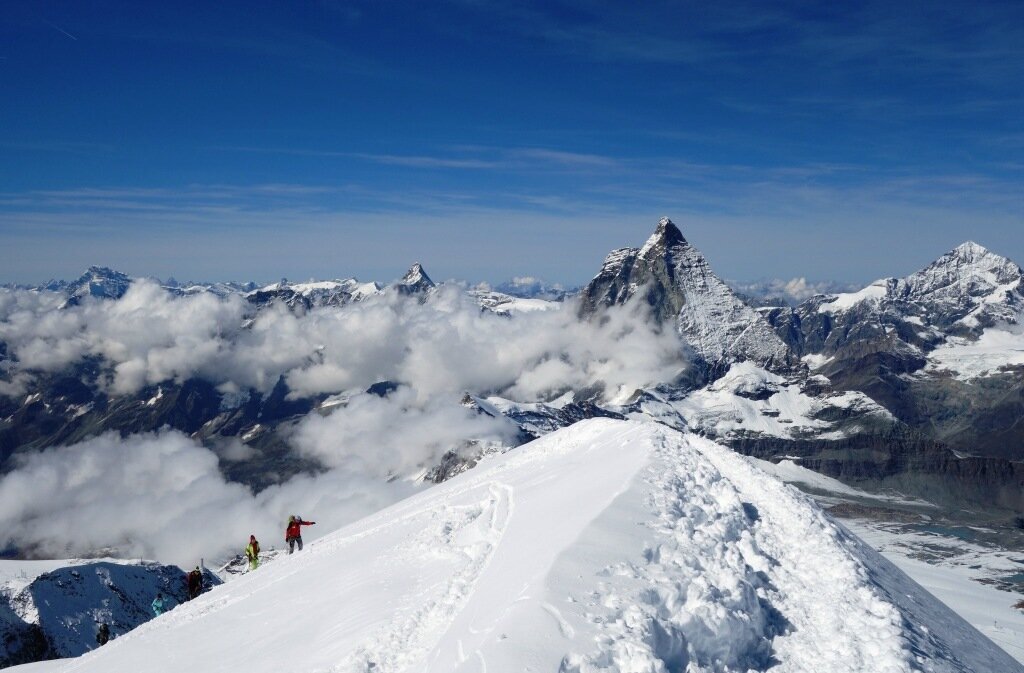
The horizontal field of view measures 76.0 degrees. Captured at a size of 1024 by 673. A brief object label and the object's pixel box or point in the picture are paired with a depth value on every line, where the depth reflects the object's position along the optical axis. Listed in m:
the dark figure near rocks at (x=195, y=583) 37.09
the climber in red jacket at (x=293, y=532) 36.82
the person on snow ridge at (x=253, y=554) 38.12
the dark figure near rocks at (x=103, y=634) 36.59
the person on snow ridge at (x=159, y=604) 34.30
